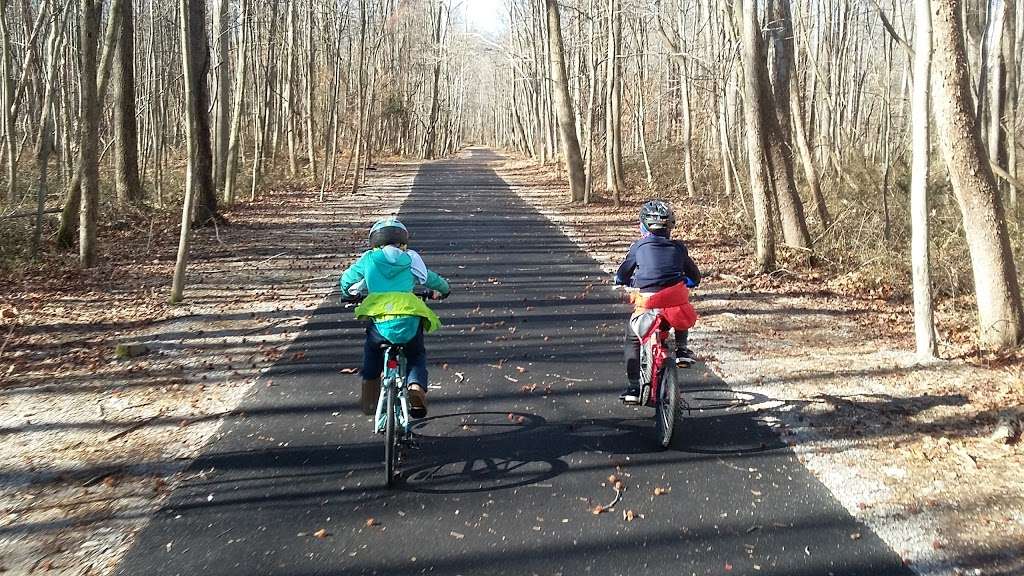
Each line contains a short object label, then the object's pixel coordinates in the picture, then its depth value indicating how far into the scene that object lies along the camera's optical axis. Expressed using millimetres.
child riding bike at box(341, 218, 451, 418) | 5566
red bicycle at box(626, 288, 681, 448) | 5855
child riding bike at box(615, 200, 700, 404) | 6230
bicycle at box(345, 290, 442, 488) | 5238
